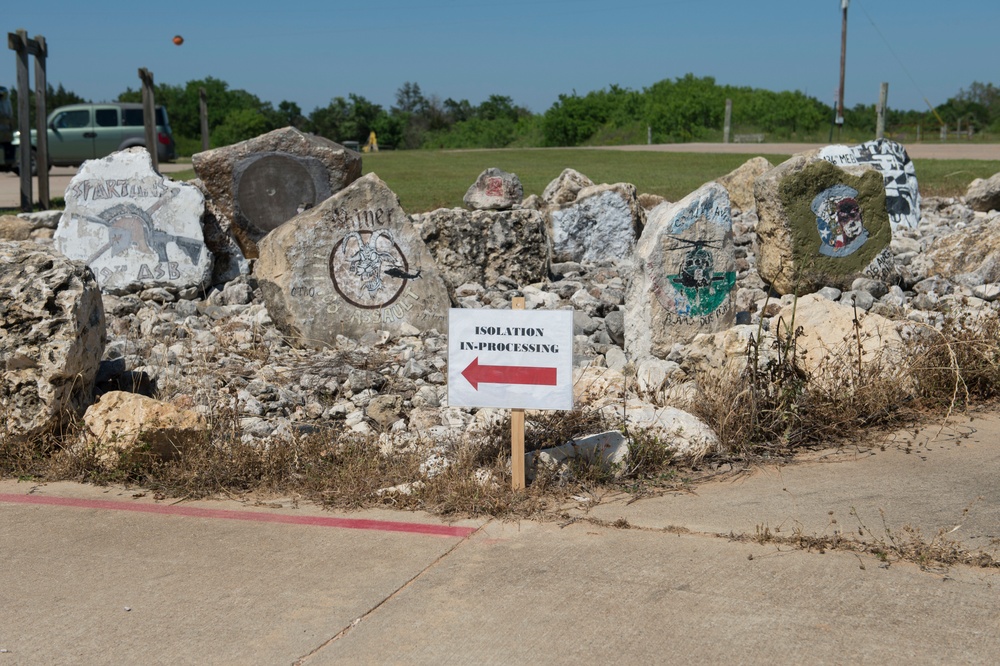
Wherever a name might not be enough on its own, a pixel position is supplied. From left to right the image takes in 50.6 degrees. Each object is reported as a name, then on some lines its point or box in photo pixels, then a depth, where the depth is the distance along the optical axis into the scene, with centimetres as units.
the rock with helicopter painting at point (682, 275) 830
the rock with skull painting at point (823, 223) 1002
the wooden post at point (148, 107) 1998
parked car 2664
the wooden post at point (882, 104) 2038
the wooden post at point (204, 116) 2897
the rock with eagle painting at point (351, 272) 913
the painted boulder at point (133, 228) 1070
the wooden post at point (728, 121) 4250
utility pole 3848
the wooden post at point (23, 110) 1523
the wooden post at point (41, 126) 1545
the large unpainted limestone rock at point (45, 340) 588
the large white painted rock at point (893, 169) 1327
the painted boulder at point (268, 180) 1205
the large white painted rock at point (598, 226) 1237
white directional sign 504
